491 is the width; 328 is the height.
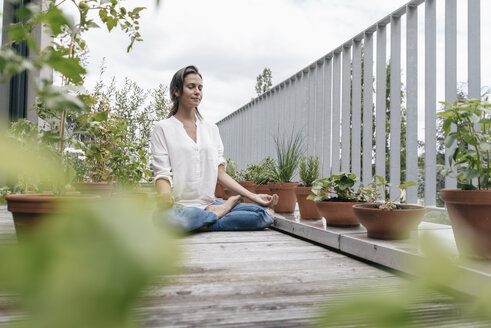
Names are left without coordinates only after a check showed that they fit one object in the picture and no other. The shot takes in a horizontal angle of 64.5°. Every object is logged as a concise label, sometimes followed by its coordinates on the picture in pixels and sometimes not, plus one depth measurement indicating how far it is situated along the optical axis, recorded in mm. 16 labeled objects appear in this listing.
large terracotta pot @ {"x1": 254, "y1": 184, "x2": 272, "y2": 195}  3684
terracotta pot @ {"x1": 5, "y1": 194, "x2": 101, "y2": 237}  1229
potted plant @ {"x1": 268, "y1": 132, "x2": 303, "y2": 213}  3086
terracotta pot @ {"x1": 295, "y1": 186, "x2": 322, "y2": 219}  2657
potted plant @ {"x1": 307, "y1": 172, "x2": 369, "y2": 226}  2180
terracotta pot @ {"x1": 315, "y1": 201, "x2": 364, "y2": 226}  2174
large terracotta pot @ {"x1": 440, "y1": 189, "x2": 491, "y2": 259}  1296
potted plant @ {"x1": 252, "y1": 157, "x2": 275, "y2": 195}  3634
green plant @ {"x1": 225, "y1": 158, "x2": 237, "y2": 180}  5007
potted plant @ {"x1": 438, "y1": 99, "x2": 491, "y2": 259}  1305
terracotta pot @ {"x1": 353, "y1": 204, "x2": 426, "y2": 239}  1735
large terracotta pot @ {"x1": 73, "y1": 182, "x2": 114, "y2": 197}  2324
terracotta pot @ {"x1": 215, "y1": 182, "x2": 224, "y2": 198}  5223
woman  2636
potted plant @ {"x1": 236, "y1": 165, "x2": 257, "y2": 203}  3812
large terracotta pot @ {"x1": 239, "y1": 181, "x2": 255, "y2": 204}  3792
